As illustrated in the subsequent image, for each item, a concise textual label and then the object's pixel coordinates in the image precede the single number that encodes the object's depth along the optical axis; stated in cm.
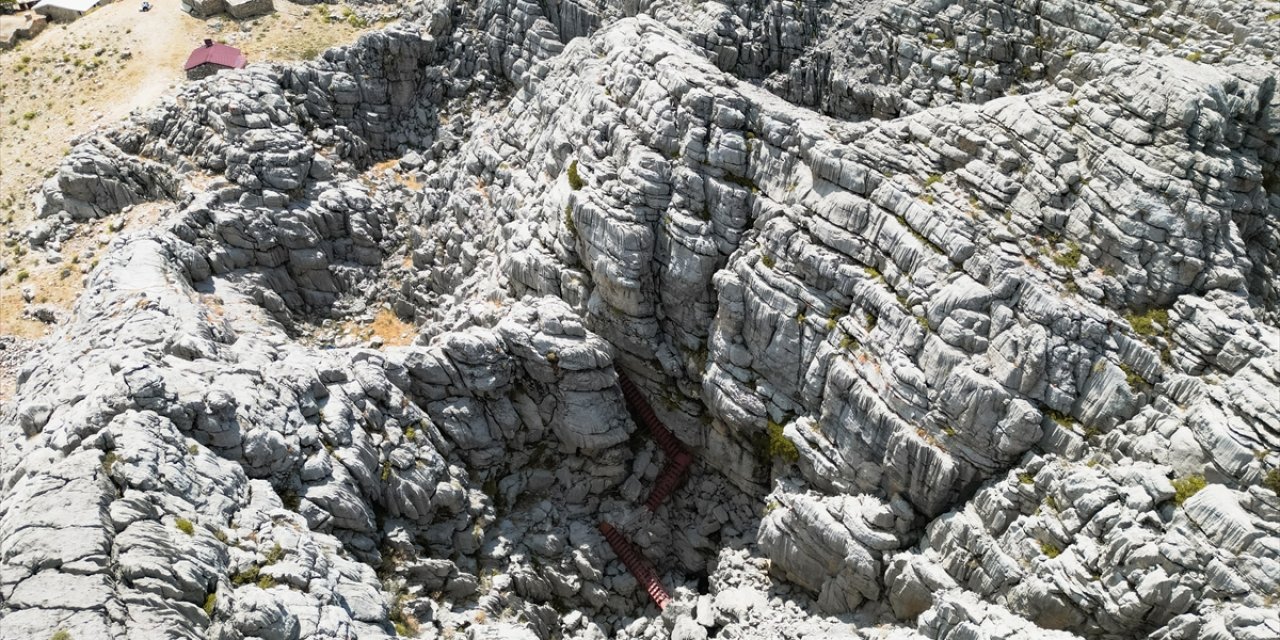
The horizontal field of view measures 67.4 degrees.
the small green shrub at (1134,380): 2842
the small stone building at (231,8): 5500
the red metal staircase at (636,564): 3797
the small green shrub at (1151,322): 2895
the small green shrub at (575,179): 3836
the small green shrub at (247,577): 2650
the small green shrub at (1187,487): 2630
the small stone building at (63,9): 5878
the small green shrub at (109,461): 2667
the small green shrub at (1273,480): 2519
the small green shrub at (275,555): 2732
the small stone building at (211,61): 5003
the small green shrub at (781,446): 3472
